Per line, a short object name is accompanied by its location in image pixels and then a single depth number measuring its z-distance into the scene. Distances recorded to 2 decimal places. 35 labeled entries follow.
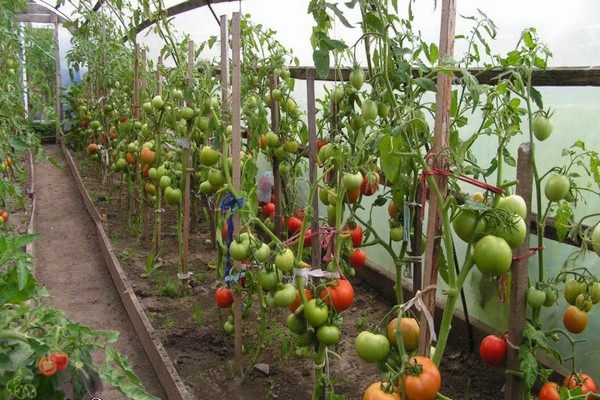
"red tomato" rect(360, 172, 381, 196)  2.21
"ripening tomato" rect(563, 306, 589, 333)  1.97
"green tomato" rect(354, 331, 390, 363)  1.61
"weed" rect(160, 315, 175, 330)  3.11
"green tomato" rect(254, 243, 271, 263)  2.14
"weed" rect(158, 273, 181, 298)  3.51
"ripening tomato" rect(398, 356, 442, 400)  1.45
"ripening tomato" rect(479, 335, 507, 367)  1.96
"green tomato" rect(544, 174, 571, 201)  1.83
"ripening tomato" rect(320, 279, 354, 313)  2.03
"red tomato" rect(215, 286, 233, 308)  2.60
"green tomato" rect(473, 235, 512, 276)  1.40
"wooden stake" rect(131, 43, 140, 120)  4.46
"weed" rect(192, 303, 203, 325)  3.15
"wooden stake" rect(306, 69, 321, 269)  2.24
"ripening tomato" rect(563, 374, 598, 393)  1.83
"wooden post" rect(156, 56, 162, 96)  3.92
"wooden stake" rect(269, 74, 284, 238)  3.25
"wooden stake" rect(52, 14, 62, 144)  8.53
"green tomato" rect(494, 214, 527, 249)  1.46
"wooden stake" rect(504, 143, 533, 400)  1.73
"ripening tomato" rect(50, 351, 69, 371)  1.16
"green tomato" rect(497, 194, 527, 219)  1.47
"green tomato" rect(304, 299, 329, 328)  1.96
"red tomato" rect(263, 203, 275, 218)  3.53
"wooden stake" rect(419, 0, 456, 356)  1.52
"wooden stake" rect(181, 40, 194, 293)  3.10
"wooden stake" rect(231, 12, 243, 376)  2.34
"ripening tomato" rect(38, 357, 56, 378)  1.14
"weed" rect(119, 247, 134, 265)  4.11
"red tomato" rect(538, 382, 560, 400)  1.82
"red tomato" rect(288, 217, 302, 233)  2.94
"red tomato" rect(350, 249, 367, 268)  2.60
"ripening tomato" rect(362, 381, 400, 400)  1.43
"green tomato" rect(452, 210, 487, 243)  1.48
